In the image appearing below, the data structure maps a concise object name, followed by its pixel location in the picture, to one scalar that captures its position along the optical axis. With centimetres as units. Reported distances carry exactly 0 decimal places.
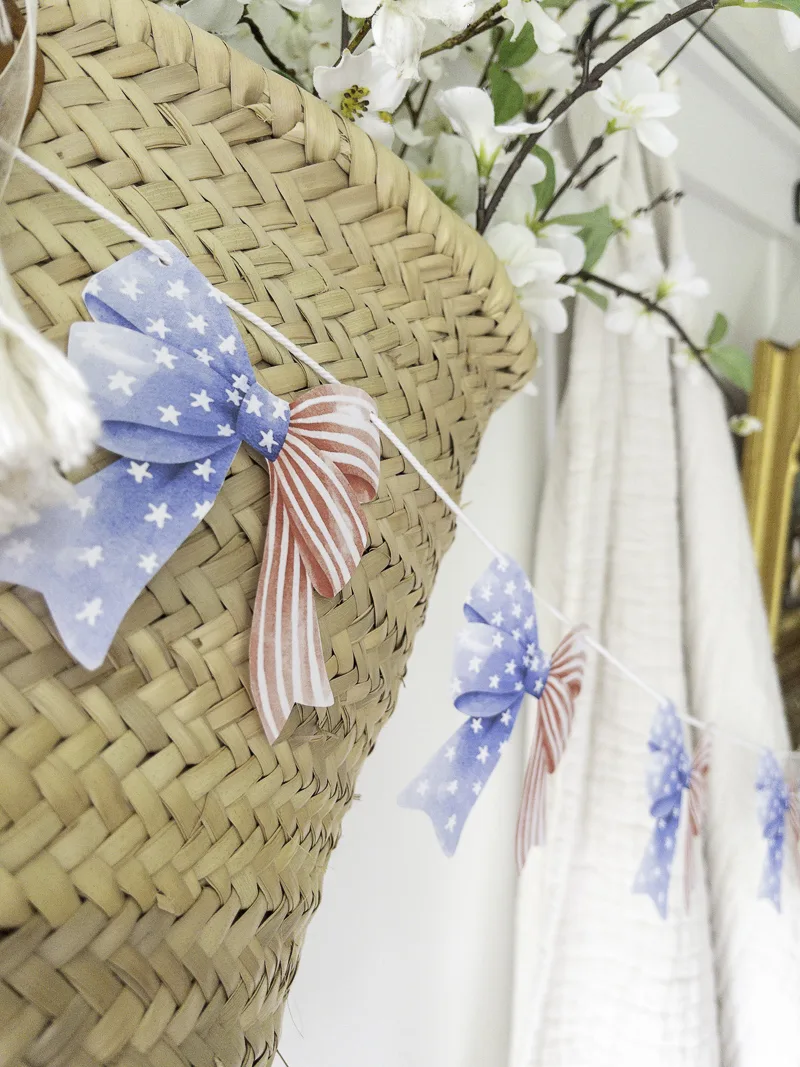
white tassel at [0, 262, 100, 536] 17
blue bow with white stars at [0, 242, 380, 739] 21
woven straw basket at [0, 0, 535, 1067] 21
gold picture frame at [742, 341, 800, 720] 92
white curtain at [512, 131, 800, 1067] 61
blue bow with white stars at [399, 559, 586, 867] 40
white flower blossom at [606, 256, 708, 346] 65
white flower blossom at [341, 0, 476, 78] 33
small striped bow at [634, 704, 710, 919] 54
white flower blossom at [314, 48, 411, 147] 37
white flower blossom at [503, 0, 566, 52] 37
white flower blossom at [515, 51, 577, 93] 53
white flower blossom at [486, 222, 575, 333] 48
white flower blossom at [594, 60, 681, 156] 46
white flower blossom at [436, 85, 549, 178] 41
